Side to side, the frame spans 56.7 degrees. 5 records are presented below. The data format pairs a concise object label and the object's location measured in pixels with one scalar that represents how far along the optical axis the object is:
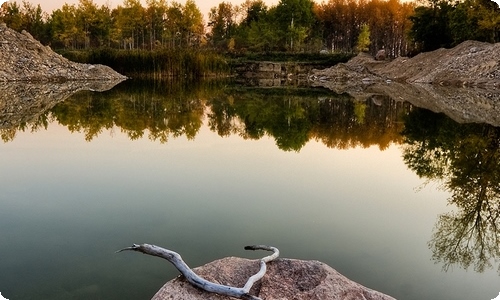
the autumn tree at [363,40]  54.96
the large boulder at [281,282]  3.17
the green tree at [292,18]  54.00
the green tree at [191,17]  51.59
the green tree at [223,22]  71.38
